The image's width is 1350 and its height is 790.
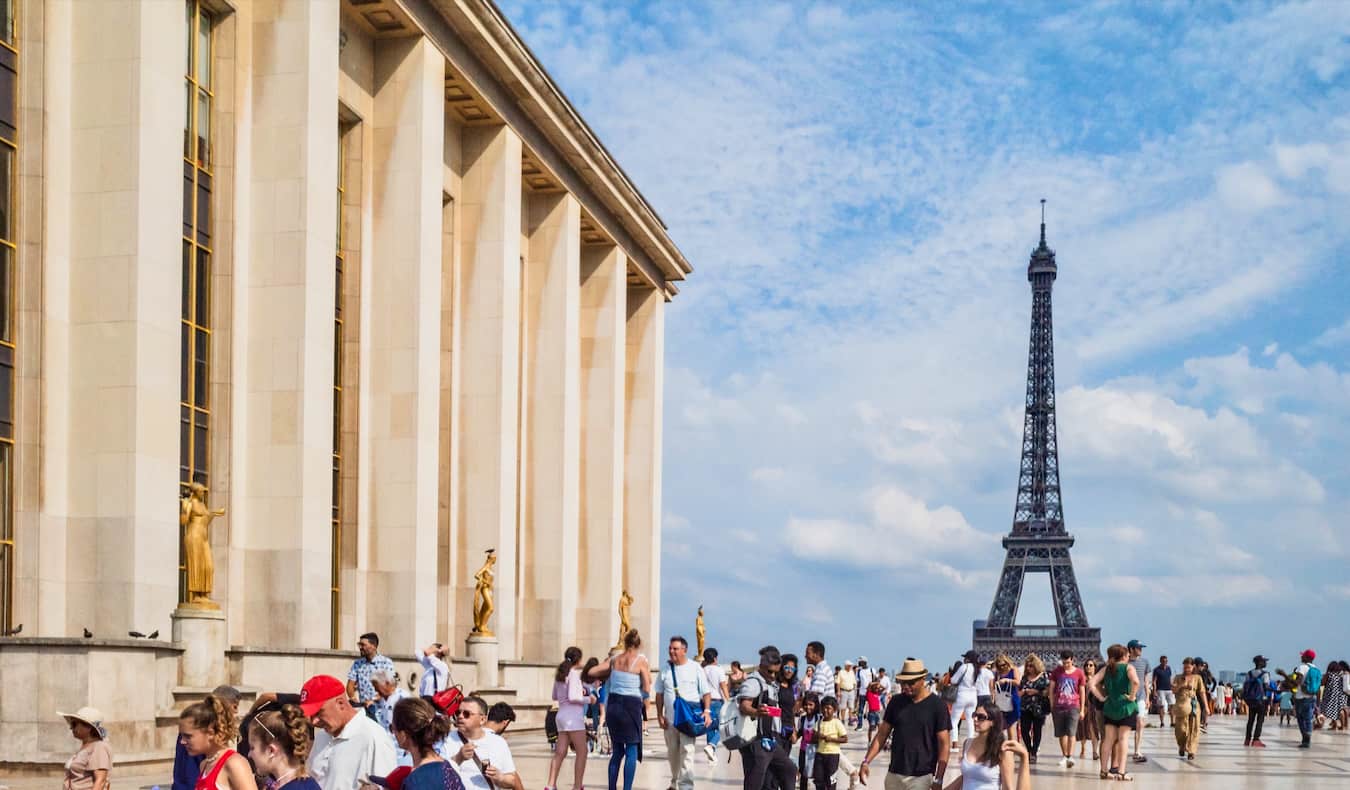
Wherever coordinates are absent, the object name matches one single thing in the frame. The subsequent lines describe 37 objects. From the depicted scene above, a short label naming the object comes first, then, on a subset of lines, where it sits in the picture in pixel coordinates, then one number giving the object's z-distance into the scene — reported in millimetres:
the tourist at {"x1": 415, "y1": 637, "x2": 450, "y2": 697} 19911
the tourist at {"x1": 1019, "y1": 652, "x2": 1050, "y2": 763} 25703
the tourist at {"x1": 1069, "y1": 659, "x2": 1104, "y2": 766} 28016
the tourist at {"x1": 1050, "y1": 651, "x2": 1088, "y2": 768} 25188
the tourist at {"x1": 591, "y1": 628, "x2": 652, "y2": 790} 17875
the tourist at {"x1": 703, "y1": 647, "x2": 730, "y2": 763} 20706
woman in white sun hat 10641
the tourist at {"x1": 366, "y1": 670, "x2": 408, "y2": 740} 14672
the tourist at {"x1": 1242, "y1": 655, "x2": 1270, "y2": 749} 32688
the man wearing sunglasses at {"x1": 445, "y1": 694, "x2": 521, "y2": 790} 9562
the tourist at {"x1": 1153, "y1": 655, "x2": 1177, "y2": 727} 38781
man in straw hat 13242
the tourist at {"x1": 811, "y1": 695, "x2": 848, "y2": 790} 17031
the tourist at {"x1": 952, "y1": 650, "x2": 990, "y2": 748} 23969
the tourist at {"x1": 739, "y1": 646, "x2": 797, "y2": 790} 15938
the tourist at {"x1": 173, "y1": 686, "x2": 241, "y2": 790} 9750
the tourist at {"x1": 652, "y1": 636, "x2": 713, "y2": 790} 17219
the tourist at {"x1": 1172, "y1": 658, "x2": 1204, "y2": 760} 27969
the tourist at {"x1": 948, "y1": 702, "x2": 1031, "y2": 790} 12367
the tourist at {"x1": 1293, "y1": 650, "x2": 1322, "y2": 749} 32875
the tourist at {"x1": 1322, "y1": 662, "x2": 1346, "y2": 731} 44469
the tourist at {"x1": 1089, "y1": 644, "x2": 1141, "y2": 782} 22062
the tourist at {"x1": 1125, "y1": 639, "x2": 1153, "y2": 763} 24147
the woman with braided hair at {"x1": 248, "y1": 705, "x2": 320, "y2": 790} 7590
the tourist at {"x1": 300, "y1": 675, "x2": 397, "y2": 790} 8375
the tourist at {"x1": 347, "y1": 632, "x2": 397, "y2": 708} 15125
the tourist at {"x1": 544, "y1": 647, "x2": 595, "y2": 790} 18203
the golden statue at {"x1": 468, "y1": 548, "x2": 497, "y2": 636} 36938
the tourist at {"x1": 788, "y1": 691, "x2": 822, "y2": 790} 17703
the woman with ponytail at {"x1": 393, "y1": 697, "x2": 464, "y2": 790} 7514
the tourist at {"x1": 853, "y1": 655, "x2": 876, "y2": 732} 40375
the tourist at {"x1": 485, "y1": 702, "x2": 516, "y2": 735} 10828
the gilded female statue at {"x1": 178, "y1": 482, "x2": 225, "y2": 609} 24312
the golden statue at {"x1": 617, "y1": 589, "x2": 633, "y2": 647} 51688
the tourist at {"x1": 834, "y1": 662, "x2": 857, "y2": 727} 38781
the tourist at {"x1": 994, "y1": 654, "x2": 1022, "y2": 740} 25766
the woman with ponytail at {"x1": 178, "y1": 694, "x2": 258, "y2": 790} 8133
